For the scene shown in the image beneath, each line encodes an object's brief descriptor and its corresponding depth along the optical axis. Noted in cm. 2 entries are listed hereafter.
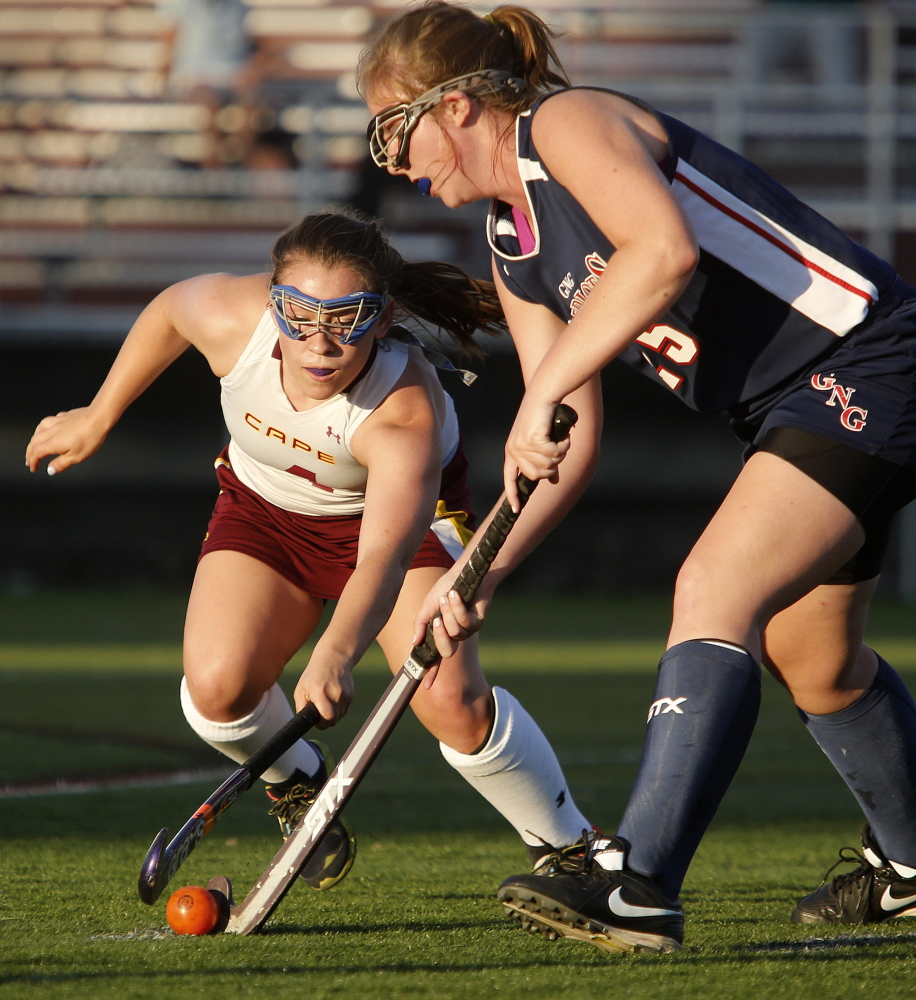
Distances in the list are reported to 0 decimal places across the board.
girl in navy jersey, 2037
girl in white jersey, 2099
